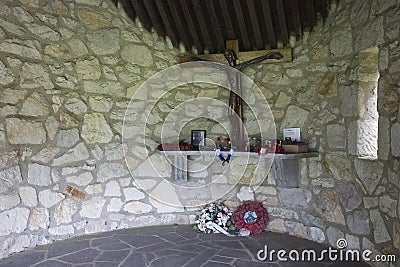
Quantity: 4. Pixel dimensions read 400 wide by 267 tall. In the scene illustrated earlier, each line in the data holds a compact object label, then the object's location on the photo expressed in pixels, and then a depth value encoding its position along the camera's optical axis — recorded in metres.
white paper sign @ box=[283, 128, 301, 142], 3.43
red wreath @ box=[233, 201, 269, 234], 3.38
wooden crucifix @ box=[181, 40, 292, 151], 3.65
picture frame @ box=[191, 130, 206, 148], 3.84
